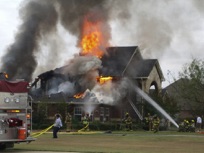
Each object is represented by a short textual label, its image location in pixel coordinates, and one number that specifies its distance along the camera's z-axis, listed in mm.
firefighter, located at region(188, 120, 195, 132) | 42197
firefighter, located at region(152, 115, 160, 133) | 40331
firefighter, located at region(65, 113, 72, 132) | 39500
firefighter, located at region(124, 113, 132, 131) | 43756
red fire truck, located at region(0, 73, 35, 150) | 18000
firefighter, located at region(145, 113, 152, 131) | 44812
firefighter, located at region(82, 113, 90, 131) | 42062
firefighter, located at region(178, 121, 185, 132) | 42600
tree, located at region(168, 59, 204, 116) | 57625
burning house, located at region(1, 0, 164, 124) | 44781
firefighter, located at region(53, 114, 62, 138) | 29812
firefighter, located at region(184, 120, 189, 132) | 42344
